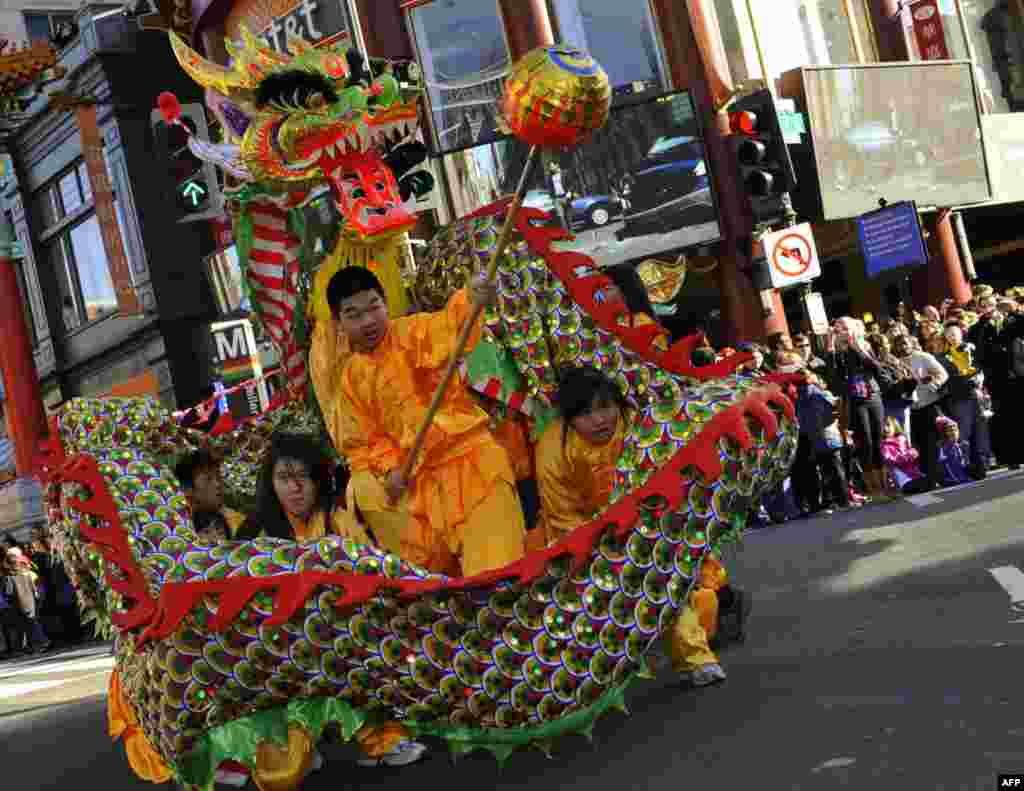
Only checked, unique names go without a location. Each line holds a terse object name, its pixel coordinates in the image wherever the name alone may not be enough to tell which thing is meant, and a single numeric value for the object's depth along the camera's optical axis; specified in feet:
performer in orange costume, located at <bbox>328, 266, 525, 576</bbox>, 17.07
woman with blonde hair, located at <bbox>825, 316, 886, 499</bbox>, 37.37
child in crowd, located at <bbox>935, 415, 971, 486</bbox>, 38.73
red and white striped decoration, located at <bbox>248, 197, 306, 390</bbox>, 20.47
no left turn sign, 52.54
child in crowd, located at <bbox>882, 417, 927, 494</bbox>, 38.58
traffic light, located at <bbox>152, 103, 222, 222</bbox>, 42.65
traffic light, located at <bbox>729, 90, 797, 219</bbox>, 49.24
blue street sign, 59.47
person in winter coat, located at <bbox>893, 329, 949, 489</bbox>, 37.70
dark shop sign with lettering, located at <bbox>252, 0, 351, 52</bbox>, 73.10
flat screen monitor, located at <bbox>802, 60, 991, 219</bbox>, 68.69
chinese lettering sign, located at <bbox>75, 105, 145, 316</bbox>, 85.30
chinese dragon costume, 14.57
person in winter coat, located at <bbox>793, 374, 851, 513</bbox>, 38.73
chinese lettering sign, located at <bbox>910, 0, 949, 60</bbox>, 73.51
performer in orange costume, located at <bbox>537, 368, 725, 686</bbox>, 17.34
